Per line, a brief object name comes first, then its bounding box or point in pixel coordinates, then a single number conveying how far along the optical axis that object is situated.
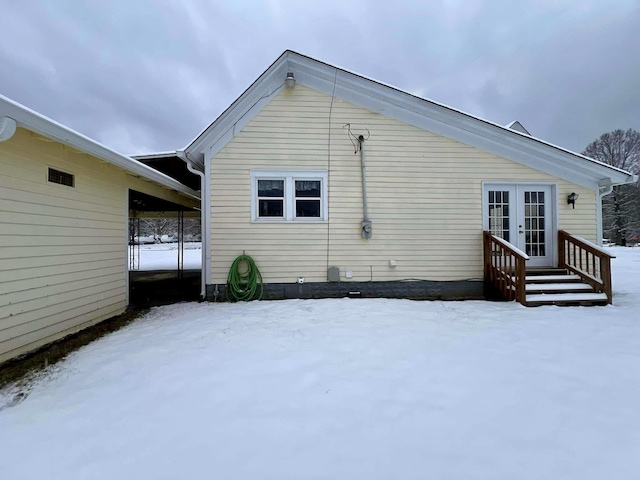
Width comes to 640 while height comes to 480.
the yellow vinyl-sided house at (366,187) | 5.86
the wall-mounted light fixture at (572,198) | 6.21
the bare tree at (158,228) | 41.66
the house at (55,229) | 3.28
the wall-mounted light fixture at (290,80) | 5.79
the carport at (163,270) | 6.73
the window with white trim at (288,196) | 5.91
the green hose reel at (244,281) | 5.72
